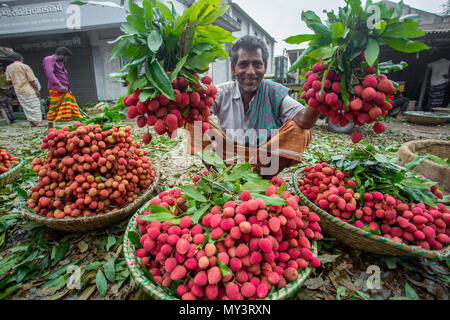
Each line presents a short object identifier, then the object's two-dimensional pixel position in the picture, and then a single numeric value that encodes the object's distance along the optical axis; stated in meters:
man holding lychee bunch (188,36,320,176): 1.78
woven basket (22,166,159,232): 1.32
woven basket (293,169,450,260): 1.05
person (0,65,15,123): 5.99
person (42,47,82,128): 3.85
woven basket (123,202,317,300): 0.84
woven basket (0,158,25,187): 1.89
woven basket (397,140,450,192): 1.65
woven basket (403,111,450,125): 5.27
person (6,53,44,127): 4.82
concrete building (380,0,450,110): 7.30
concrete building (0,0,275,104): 6.46
